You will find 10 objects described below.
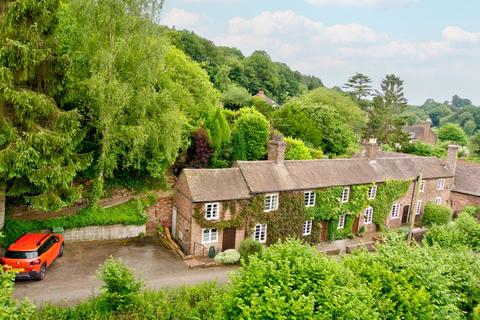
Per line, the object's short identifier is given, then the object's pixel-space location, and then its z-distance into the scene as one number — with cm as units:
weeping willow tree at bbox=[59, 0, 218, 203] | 2377
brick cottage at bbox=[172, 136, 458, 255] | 2595
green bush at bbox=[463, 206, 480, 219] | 3778
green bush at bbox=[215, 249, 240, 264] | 2498
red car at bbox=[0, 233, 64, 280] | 1970
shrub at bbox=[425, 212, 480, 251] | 2641
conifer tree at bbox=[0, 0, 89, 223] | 1998
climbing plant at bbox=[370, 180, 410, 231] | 3328
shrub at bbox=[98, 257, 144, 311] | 1563
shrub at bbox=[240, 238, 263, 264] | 2533
